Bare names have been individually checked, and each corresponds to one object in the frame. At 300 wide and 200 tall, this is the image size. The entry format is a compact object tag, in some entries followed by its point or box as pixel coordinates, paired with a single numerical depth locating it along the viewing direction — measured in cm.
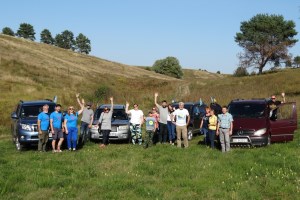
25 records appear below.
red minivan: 1480
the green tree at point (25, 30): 13775
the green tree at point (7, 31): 12939
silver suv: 1738
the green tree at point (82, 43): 15638
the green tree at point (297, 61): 9014
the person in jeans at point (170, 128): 1725
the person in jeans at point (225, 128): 1414
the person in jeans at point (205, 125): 1653
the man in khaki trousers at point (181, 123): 1550
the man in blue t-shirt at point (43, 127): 1475
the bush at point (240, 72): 6856
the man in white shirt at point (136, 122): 1683
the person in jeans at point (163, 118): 1705
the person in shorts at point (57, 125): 1484
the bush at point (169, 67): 10581
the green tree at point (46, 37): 15050
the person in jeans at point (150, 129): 1580
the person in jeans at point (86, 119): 1667
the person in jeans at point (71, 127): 1527
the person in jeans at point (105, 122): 1628
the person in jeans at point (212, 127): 1512
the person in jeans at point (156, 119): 1687
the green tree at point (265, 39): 7306
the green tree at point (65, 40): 15512
